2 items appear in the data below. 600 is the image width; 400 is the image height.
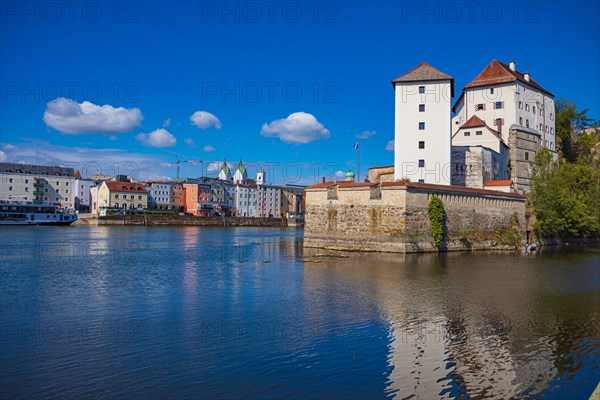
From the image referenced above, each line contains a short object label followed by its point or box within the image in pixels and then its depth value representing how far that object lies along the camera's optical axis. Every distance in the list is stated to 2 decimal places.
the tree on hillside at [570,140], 67.88
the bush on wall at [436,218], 35.78
